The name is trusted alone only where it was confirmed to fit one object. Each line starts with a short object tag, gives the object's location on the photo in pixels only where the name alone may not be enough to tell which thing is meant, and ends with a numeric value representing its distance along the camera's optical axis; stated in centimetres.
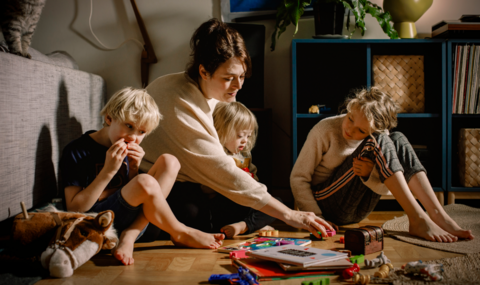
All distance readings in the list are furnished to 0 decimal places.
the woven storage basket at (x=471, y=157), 189
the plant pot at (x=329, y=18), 193
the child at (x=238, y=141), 149
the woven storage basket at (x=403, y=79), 194
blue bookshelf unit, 190
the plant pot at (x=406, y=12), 201
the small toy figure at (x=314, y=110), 193
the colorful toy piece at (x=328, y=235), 135
